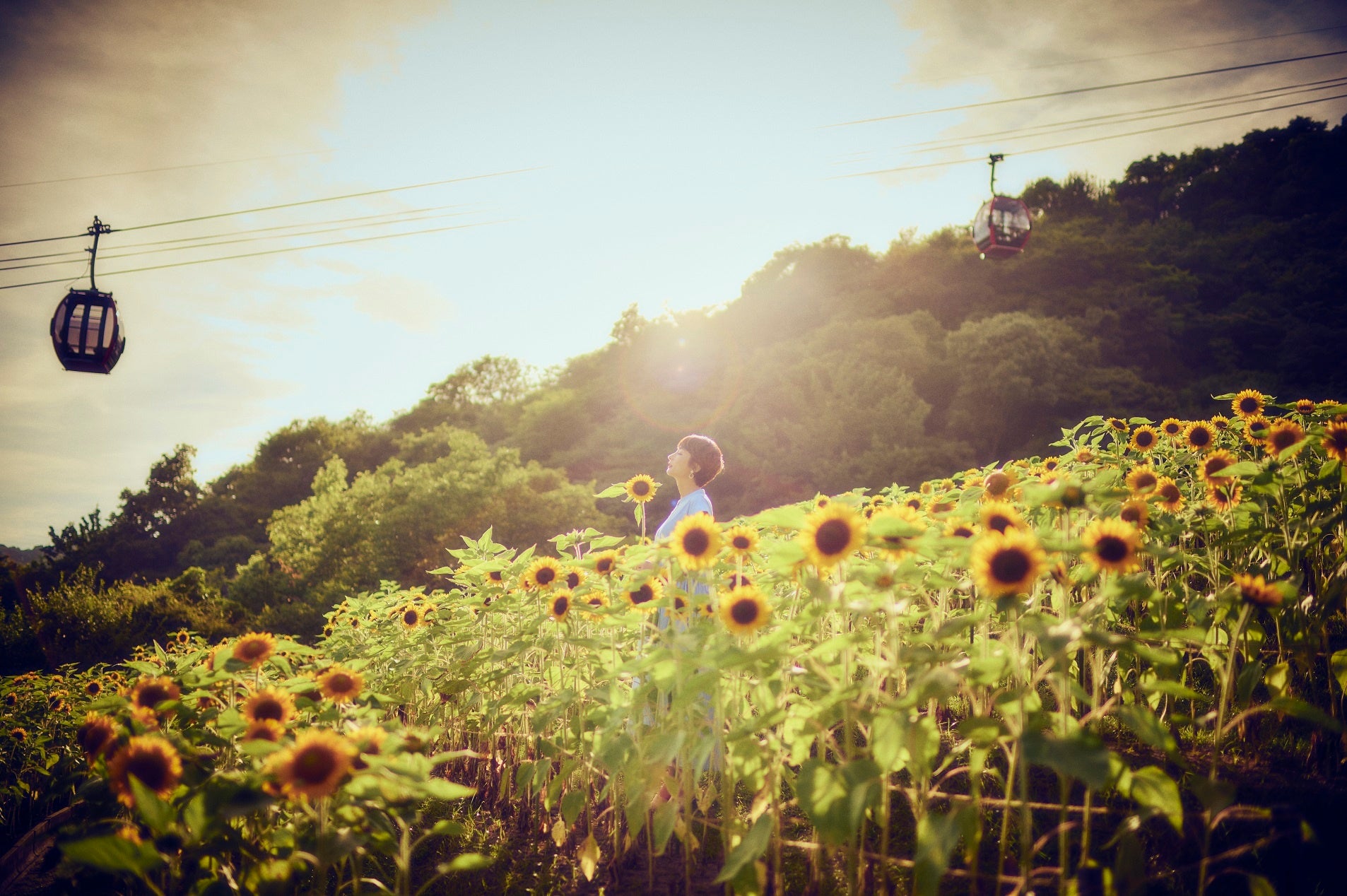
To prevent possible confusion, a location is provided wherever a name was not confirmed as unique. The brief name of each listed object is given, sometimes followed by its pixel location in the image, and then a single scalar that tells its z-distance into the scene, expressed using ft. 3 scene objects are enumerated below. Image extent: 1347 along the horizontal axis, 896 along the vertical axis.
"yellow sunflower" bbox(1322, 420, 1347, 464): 6.57
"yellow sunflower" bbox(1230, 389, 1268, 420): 10.31
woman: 12.98
